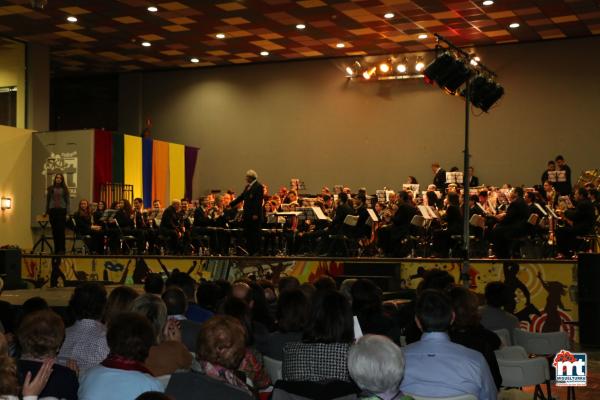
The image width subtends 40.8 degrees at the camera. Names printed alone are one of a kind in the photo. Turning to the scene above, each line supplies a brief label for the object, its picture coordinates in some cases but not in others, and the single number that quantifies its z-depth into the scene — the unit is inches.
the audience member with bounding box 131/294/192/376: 156.1
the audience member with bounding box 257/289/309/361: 181.5
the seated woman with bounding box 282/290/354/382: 145.5
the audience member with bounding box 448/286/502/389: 168.9
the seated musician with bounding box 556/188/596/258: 474.3
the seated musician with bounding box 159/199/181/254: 605.6
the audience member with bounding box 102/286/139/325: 176.9
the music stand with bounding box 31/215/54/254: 595.2
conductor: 532.4
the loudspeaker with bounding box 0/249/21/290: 452.8
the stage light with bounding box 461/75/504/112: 451.5
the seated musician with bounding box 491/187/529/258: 485.7
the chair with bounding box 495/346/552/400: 177.8
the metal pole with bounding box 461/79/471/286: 355.9
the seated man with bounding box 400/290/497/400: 138.6
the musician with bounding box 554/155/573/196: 632.4
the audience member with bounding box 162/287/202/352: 189.6
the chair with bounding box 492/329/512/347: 208.5
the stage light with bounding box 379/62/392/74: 762.8
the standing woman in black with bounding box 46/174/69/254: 583.5
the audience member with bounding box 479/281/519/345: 223.3
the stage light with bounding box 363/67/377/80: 769.6
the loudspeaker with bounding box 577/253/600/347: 356.8
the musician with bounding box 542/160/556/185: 636.1
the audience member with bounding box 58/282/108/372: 167.5
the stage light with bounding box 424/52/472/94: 417.4
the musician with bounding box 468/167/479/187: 693.3
